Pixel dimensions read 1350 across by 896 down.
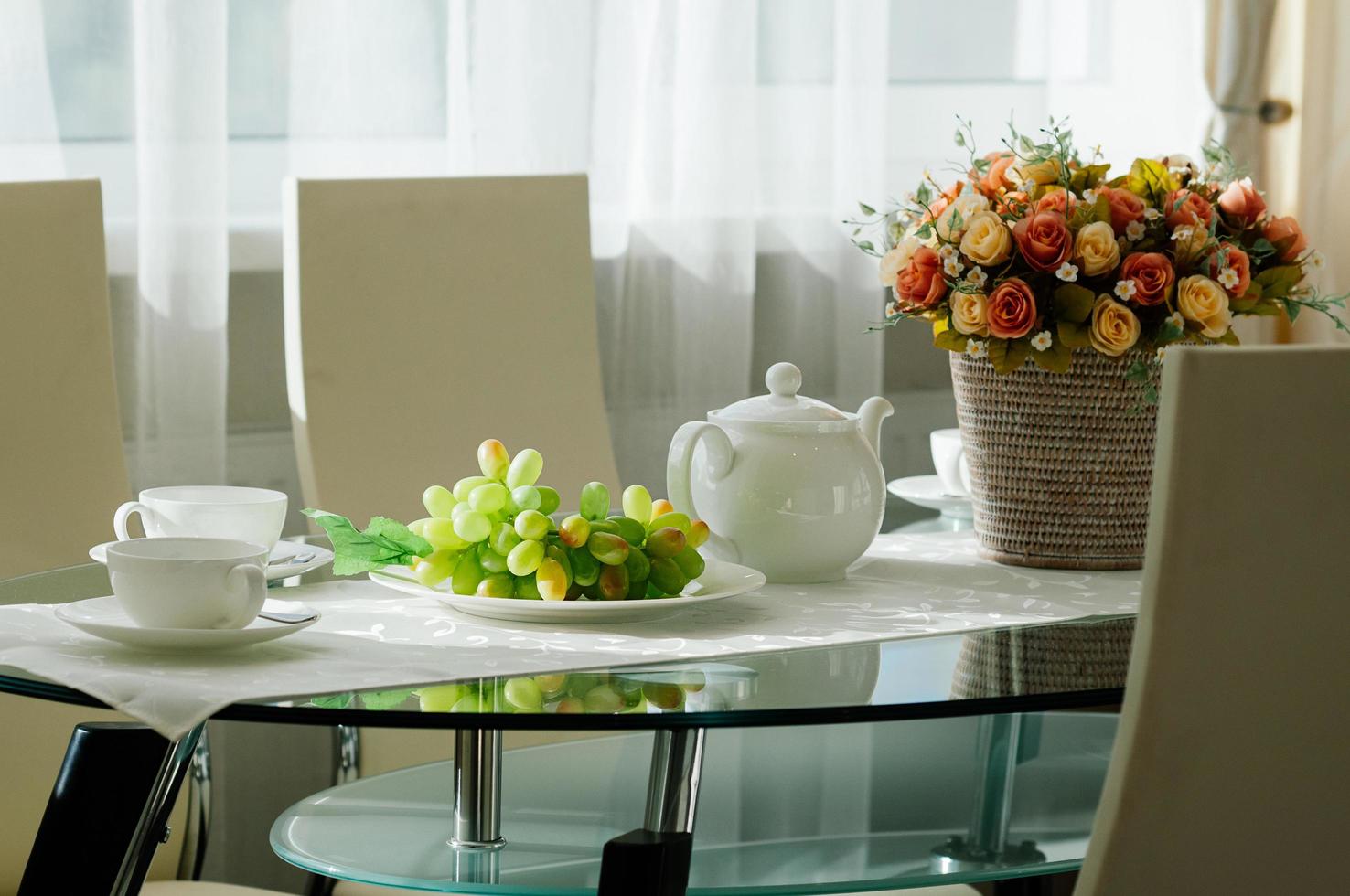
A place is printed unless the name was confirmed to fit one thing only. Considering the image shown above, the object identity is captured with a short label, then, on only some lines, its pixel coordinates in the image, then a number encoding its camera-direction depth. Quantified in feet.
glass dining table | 8.23
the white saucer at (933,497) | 10.53
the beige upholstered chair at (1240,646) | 7.84
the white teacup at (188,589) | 8.39
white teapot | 9.29
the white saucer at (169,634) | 8.40
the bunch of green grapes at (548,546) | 8.80
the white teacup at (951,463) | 10.54
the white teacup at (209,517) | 9.10
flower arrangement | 9.30
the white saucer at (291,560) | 9.31
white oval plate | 8.80
